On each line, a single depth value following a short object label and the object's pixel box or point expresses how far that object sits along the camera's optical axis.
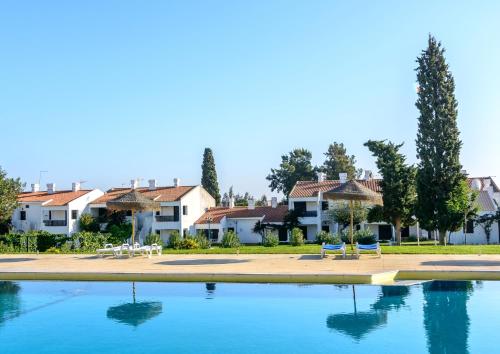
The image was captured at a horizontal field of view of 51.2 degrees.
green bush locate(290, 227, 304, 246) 34.81
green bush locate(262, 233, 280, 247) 34.22
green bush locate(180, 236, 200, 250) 32.38
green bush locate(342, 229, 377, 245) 28.98
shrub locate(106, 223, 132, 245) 36.75
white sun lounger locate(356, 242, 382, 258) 22.47
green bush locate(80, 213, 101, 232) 47.75
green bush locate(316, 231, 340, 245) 29.33
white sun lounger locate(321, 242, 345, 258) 22.60
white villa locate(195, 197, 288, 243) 47.88
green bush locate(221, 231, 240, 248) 32.91
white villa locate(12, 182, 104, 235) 48.62
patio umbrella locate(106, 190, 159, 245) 26.55
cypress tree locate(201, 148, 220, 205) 66.19
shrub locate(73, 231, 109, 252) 32.25
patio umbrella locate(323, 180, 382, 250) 23.84
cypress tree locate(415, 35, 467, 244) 35.31
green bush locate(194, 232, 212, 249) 32.44
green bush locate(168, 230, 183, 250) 32.81
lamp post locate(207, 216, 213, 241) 47.62
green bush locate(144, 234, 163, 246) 31.92
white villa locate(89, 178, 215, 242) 47.53
